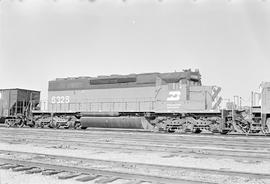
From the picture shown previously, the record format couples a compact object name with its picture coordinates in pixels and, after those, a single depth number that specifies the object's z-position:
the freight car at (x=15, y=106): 23.28
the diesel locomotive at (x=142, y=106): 16.44
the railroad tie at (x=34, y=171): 6.42
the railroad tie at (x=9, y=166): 6.88
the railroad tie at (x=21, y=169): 6.60
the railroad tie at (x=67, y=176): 5.91
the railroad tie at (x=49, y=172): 6.26
